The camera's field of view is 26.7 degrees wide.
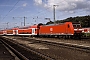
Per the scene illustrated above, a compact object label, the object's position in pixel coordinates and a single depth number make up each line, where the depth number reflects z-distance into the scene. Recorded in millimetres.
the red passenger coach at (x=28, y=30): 56781
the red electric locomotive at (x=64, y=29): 35972
